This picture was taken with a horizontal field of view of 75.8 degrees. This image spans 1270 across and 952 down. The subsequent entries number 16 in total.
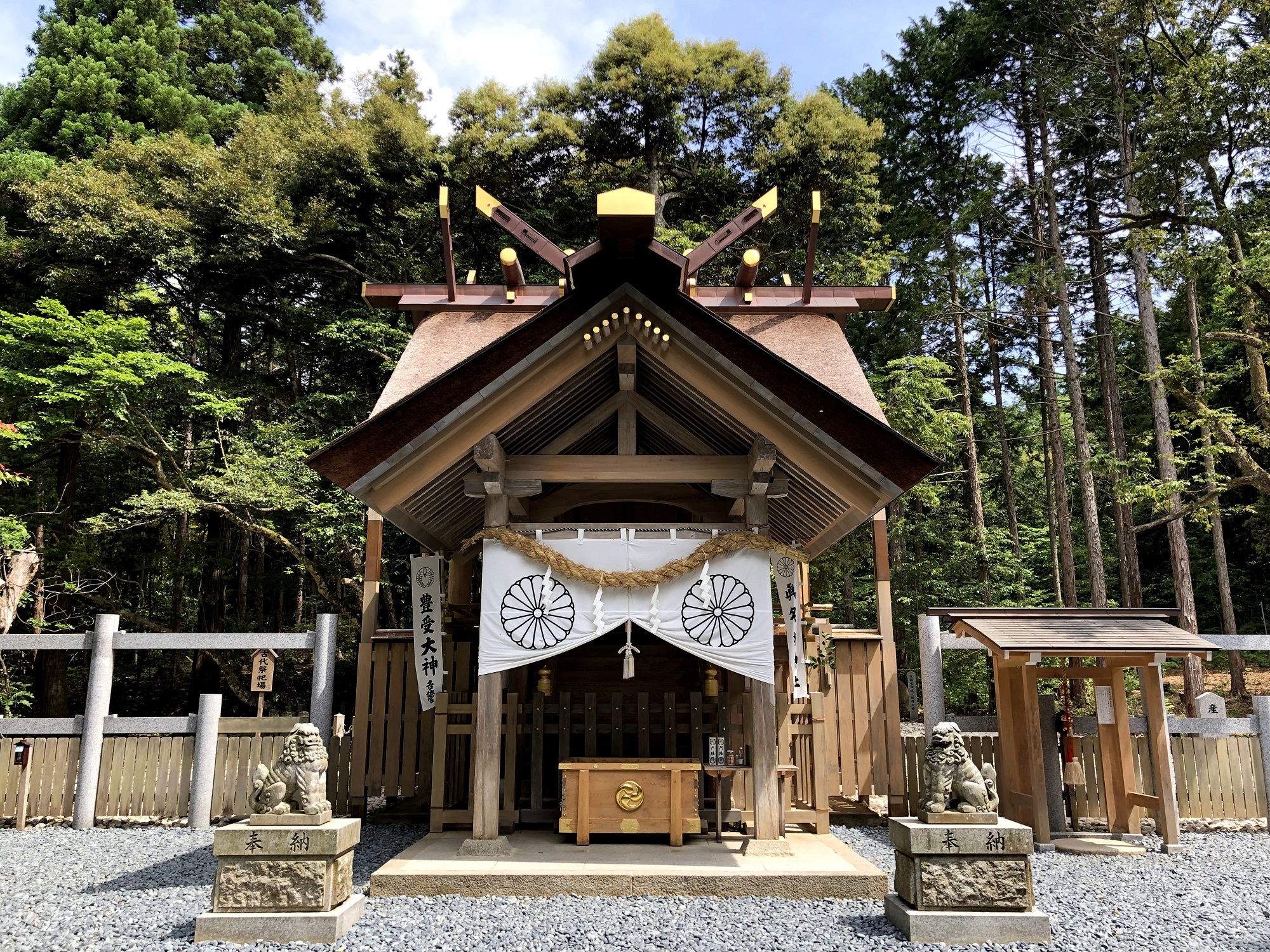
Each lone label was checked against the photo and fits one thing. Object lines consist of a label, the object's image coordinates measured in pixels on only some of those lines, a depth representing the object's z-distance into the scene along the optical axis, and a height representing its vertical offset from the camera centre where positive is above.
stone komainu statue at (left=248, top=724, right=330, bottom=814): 5.26 -0.68
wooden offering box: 6.93 -1.02
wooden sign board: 9.23 +0.04
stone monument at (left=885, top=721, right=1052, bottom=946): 5.03 -1.26
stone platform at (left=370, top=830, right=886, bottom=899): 5.90 -1.43
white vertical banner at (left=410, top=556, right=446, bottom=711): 8.27 +0.55
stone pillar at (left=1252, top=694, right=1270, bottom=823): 8.55 -0.56
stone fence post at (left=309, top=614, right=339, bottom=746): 8.95 -0.01
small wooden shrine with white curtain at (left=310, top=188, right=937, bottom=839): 6.58 +1.75
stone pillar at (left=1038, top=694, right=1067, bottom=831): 8.27 -0.90
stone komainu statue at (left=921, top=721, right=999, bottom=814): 5.30 -0.70
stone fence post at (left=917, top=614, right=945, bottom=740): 8.79 +0.02
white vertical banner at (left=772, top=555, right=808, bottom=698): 7.42 +0.55
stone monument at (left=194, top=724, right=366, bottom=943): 4.97 -1.21
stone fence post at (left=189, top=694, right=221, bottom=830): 8.94 -0.95
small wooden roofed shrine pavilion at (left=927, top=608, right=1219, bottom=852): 7.66 -0.05
